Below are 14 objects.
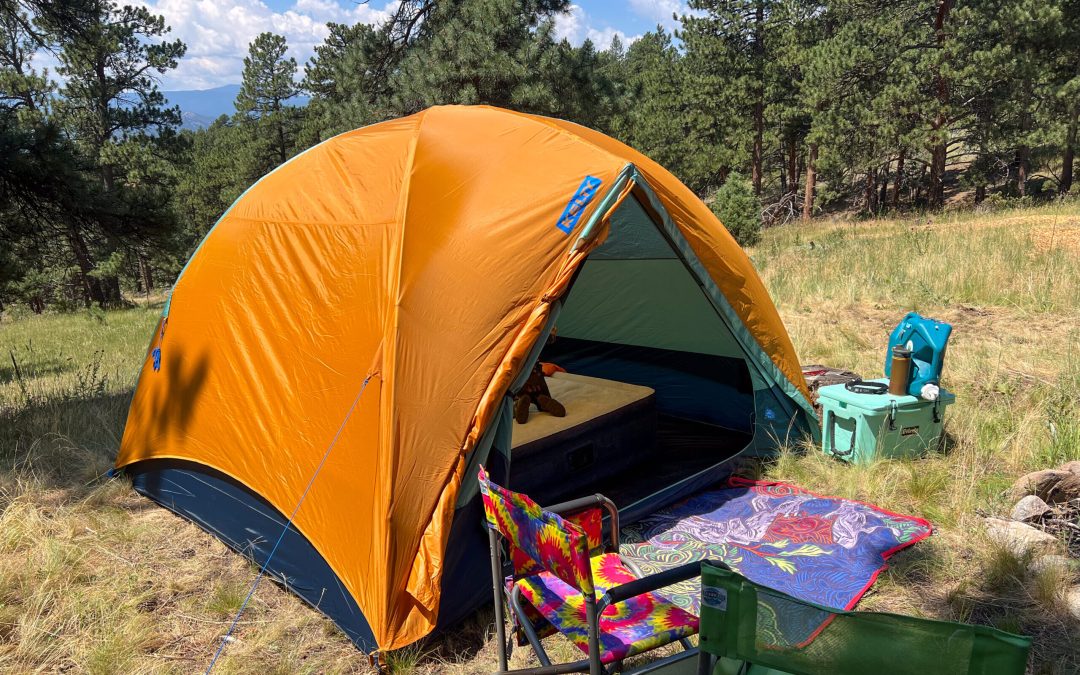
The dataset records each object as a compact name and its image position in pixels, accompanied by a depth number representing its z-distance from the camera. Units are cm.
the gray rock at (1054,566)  316
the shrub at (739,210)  1410
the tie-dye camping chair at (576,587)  201
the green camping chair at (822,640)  122
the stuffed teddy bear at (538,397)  442
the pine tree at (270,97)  2677
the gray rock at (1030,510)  364
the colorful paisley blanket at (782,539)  346
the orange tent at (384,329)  311
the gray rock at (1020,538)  339
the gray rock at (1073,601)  299
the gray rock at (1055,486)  374
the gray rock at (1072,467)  378
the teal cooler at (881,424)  432
